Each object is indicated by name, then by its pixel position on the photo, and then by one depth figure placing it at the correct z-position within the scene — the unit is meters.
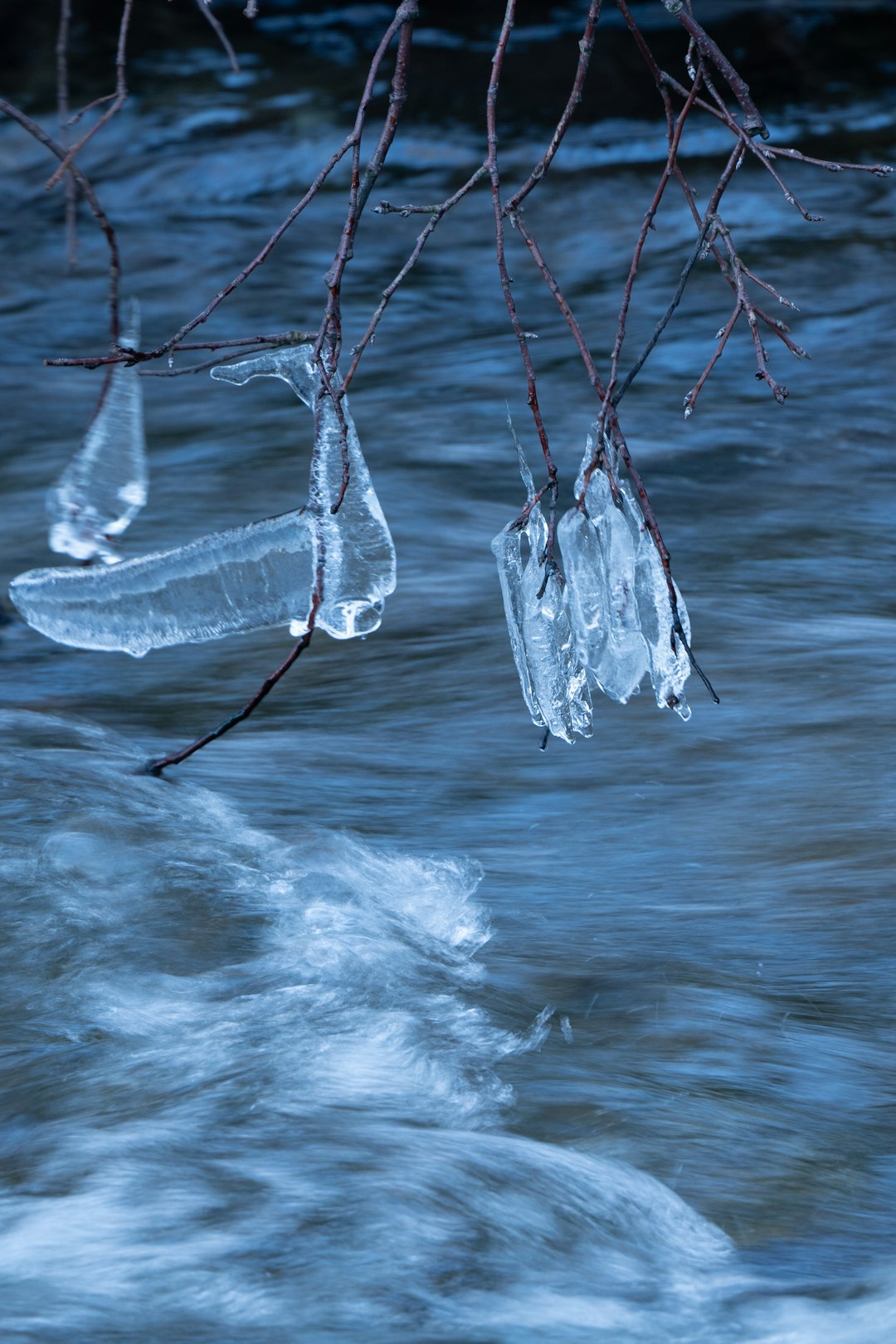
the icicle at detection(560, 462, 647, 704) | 4.00
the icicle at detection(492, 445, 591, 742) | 4.00
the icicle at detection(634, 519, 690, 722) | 4.00
